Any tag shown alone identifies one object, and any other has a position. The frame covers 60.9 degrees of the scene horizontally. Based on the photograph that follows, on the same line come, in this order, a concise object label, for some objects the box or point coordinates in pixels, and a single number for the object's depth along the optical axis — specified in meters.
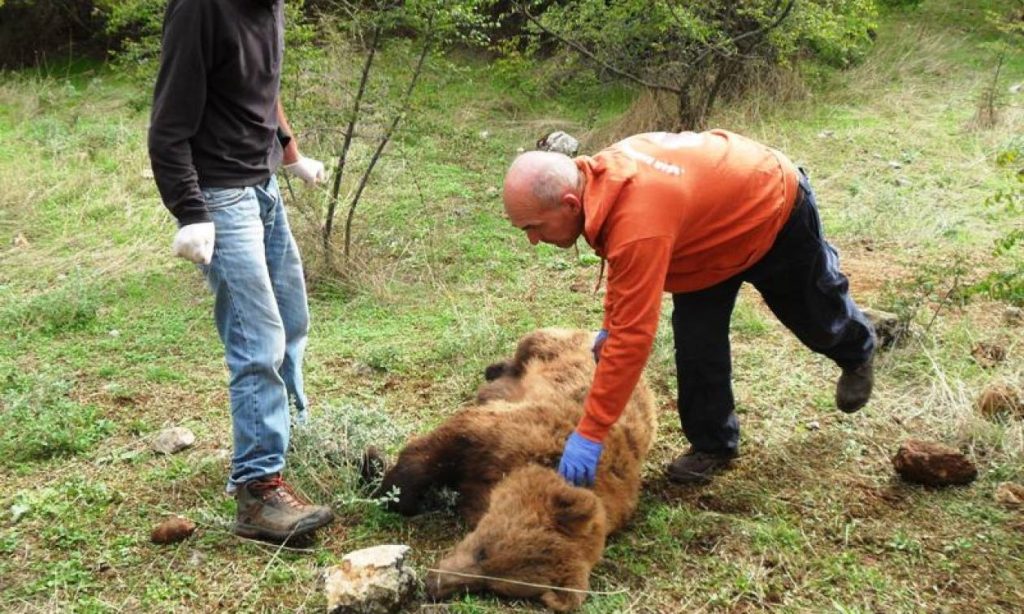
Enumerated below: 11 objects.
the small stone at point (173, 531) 3.63
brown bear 3.32
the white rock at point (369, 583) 3.12
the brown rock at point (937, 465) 4.04
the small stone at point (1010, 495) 3.88
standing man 3.14
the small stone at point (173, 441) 4.41
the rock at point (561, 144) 9.73
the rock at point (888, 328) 5.21
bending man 3.26
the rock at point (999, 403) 4.48
